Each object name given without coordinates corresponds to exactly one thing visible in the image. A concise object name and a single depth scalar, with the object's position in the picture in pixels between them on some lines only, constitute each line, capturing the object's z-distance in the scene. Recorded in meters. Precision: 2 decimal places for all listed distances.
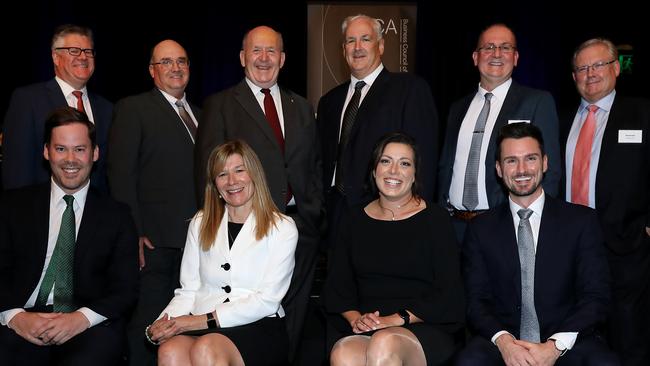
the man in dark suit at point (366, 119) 3.67
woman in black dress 2.98
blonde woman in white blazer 2.98
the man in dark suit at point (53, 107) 3.73
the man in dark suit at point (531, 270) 2.89
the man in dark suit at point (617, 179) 3.67
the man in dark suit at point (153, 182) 3.86
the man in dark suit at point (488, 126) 3.63
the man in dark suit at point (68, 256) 2.93
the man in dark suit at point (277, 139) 3.70
